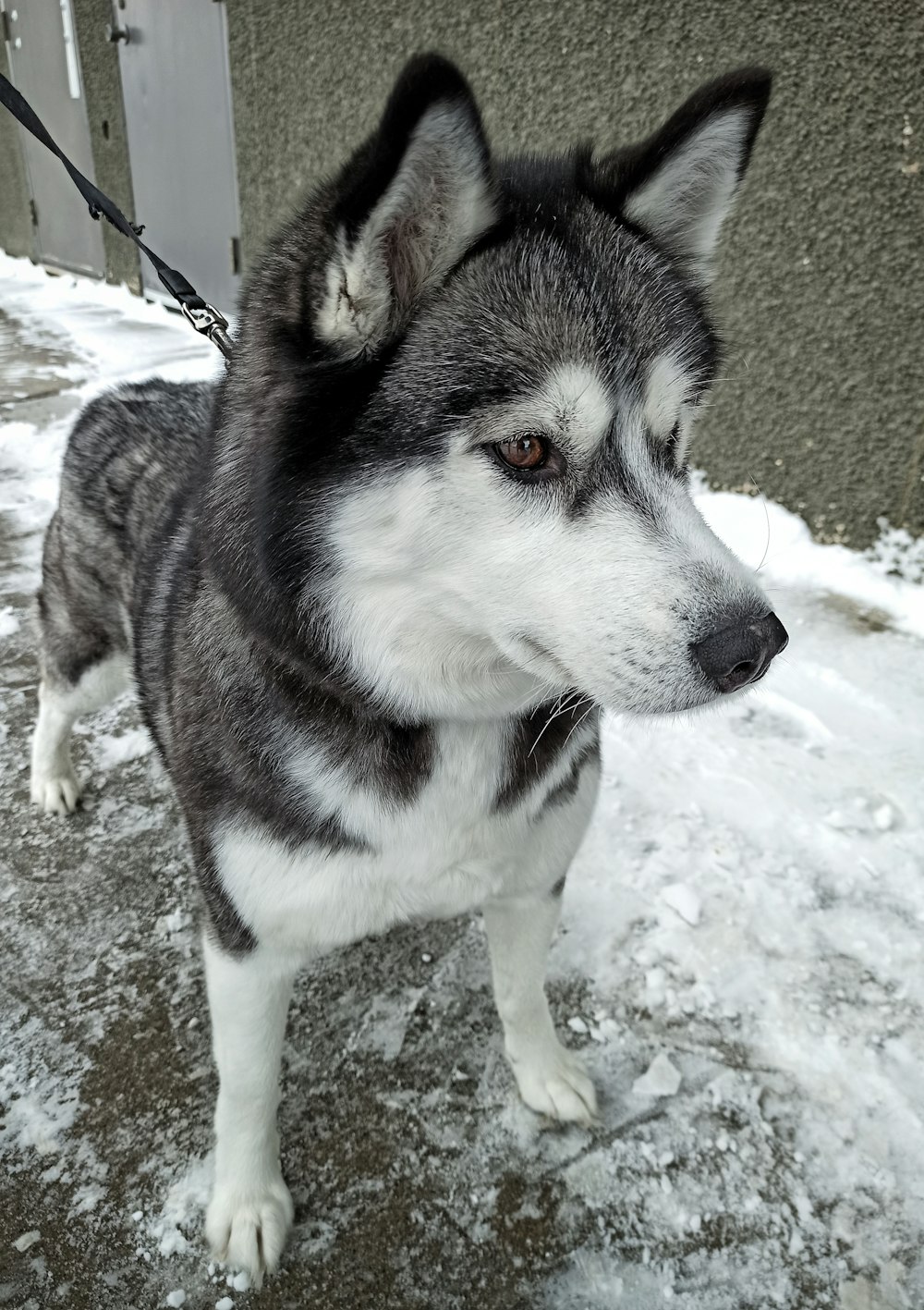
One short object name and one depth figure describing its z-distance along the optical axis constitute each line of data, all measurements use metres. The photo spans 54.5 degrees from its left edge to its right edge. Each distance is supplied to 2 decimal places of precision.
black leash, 0.61
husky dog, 0.35
